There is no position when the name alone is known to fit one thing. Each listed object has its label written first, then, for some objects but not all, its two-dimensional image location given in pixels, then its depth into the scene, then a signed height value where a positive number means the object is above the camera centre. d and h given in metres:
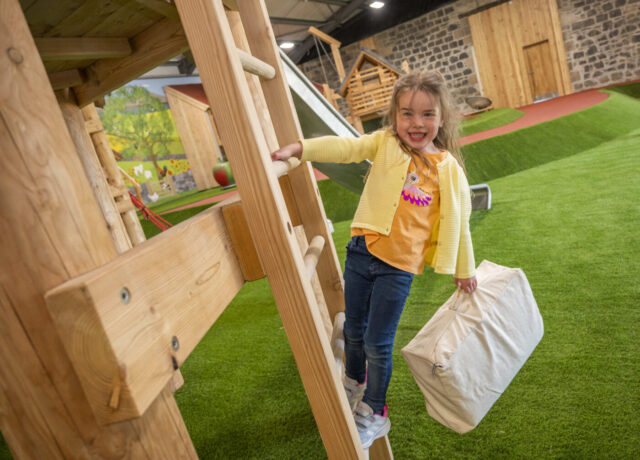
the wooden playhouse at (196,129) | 11.50 +1.57
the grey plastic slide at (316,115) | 2.01 +0.18
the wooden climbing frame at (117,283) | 0.46 -0.11
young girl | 1.33 -0.34
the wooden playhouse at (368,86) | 8.37 +0.96
